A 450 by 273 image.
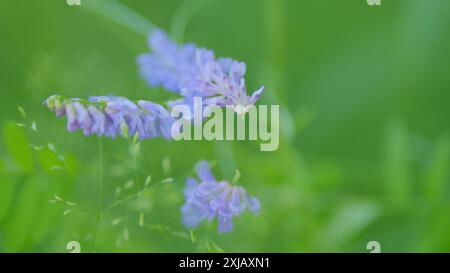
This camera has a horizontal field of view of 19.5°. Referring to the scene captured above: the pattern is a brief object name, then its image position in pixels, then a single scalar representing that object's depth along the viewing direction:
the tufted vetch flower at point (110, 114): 0.40
